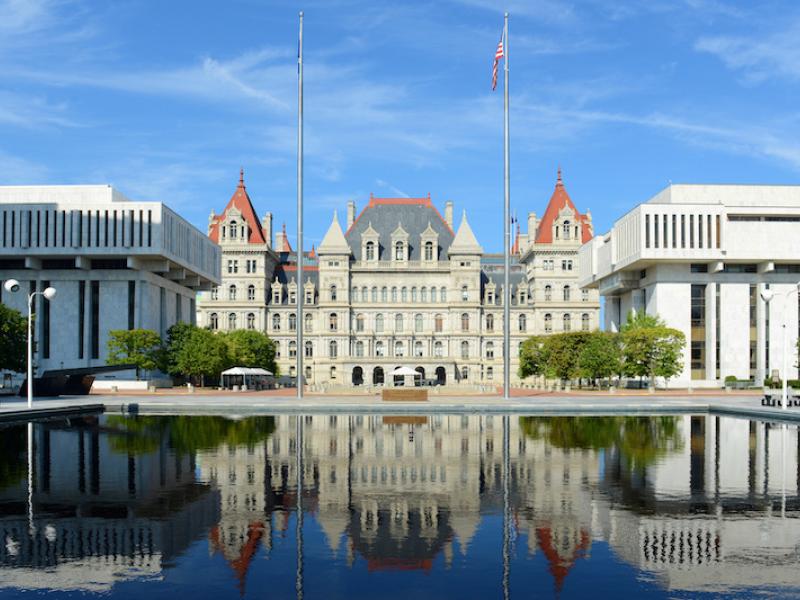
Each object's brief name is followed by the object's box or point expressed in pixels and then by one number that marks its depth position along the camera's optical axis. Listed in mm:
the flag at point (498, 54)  50031
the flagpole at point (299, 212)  51812
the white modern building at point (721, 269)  83438
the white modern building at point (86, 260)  82188
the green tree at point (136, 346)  78438
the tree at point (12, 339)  63747
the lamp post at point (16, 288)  42625
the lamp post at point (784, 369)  42050
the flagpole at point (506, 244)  50594
